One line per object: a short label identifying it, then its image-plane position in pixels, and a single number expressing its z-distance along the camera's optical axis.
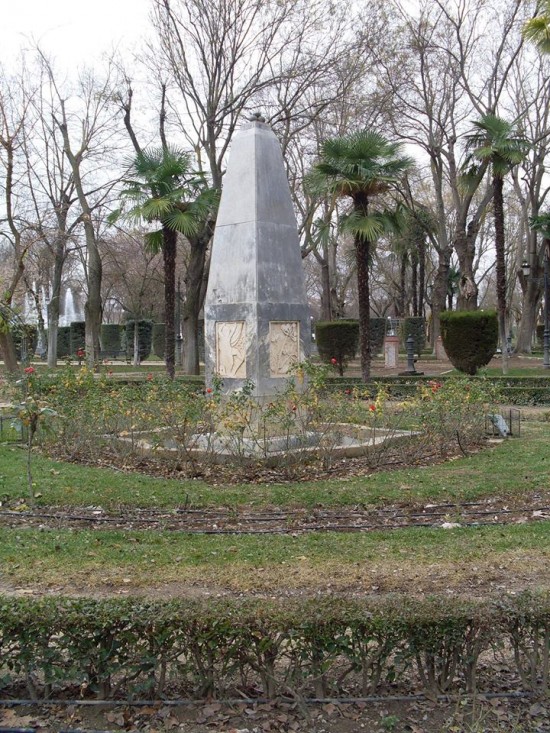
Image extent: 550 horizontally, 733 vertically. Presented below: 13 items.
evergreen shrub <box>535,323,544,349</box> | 45.53
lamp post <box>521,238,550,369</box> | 25.56
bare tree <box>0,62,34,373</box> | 21.45
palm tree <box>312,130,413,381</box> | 19.61
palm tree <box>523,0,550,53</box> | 17.11
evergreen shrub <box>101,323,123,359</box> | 47.91
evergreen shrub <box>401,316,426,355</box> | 36.28
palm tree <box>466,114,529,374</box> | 22.44
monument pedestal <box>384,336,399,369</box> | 29.89
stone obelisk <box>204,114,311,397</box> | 10.03
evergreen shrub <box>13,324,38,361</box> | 16.17
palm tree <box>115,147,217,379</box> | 20.45
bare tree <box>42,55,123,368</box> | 28.75
